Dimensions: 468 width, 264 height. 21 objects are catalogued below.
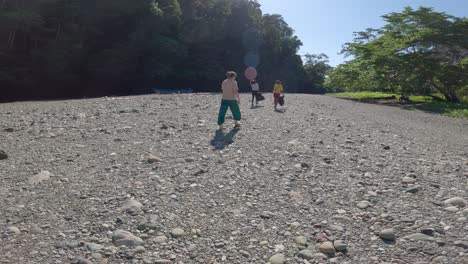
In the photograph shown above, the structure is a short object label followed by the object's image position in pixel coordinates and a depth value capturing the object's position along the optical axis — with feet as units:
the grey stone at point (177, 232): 14.34
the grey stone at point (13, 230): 14.09
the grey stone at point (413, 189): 18.48
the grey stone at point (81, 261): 12.32
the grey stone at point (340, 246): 13.44
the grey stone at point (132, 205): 16.17
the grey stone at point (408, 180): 19.93
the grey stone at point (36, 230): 14.17
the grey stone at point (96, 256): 12.69
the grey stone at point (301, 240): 13.97
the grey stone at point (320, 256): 13.01
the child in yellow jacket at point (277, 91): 57.33
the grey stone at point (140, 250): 13.10
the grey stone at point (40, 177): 19.31
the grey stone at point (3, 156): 23.08
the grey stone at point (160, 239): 13.85
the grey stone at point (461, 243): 13.23
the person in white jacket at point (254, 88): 61.30
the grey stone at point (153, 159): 23.16
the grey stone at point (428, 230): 14.15
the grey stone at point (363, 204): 16.93
